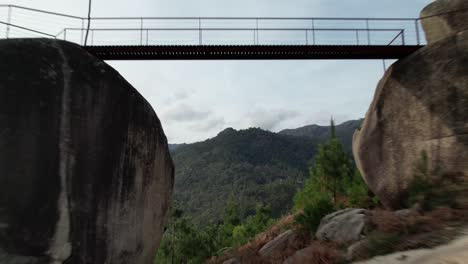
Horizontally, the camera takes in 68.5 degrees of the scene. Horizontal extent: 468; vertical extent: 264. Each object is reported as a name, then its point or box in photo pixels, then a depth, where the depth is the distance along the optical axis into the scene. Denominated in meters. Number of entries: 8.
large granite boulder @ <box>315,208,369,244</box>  10.24
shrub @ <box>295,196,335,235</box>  13.52
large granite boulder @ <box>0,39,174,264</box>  7.95
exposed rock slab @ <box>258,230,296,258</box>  13.57
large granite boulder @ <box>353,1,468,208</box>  10.15
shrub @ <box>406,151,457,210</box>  8.52
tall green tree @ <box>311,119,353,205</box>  25.08
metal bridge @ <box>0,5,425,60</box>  13.00
